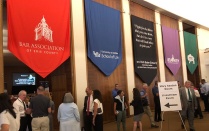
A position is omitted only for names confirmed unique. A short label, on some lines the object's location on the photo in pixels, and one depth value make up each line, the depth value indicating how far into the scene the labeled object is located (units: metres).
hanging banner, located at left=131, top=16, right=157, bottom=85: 11.32
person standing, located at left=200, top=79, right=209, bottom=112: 10.48
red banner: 6.52
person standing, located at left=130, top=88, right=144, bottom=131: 6.38
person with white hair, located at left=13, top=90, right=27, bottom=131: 5.54
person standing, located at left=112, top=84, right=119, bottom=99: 8.80
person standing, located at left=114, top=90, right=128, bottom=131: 6.60
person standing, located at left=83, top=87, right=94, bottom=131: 6.35
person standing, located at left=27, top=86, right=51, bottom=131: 4.91
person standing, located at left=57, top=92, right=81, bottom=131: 4.96
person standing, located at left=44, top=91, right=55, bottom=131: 6.27
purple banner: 13.55
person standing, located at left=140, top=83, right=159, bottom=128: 7.79
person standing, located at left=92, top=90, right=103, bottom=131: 5.84
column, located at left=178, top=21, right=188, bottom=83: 15.05
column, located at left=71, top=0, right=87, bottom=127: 8.20
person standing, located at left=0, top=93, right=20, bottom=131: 3.14
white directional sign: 6.38
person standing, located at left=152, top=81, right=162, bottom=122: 8.81
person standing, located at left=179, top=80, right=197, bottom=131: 6.88
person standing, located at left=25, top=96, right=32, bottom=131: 6.62
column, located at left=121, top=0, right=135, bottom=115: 10.70
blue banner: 8.92
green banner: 15.64
